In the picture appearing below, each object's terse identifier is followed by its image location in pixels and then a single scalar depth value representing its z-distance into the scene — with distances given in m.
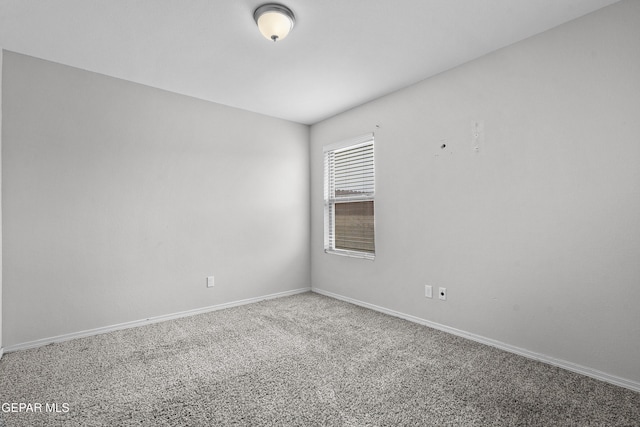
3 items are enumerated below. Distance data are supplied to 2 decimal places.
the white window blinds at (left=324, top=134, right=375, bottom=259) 3.83
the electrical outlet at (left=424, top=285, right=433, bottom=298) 3.09
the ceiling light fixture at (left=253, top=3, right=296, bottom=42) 2.04
